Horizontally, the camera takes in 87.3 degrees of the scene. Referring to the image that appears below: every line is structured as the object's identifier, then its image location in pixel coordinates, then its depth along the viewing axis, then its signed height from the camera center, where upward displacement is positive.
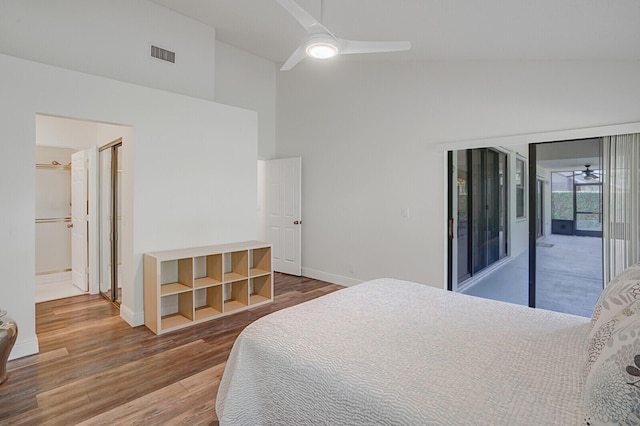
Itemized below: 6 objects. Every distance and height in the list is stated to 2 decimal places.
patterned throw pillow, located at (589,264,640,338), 1.29 -0.35
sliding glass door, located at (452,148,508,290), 3.80 +0.00
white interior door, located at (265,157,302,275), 5.52 -0.01
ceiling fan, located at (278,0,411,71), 1.93 +1.09
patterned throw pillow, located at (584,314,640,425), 0.87 -0.47
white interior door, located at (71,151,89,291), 4.52 -0.10
